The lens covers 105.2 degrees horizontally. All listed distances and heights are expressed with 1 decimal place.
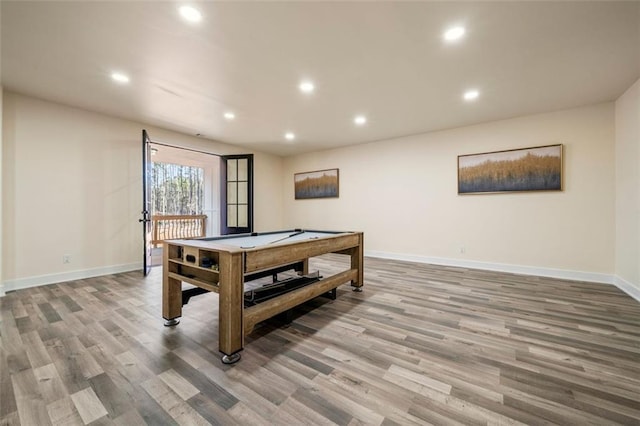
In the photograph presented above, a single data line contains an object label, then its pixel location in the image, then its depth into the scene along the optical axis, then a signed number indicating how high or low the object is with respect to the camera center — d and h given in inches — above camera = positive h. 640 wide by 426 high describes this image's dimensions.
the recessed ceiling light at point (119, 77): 106.0 +59.4
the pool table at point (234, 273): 65.7 -19.2
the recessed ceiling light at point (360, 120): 158.4 +61.6
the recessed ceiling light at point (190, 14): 70.9 +58.9
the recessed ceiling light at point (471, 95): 122.6 +60.5
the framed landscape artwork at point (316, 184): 238.6 +28.2
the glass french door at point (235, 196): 222.1 +14.5
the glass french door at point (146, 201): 151.5 +6.4
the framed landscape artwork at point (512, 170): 145.9 +27.0
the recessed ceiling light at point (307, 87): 114.8 +60.5
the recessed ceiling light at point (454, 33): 79.0 +59.3
